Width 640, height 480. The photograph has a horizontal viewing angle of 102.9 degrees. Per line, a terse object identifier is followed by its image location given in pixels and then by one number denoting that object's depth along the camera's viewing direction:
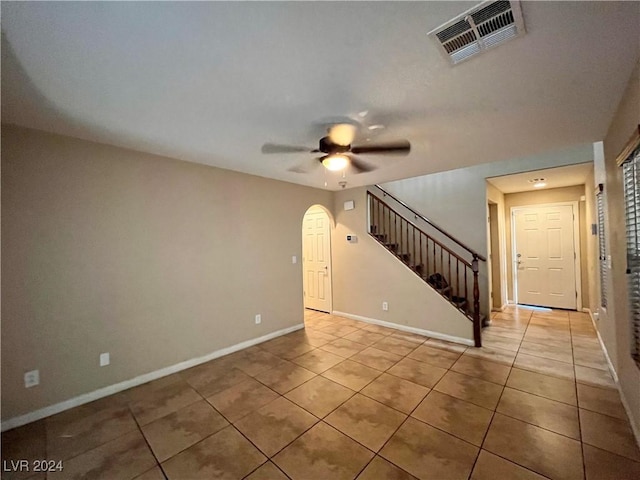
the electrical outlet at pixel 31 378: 2.13
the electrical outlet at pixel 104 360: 2.49
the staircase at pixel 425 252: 4.27
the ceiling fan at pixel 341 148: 2.12
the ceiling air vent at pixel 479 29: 1.14
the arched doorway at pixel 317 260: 5.28
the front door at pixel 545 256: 5.04
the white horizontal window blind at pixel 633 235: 1.73
